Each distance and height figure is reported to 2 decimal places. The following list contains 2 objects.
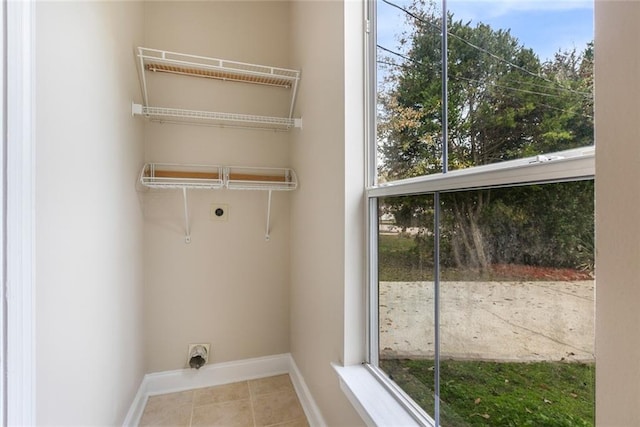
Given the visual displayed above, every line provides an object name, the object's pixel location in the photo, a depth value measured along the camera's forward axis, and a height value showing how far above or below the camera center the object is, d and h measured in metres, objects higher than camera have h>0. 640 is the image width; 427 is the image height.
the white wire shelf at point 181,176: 1.81 +0.25
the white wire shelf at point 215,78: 1.76 +0.88
